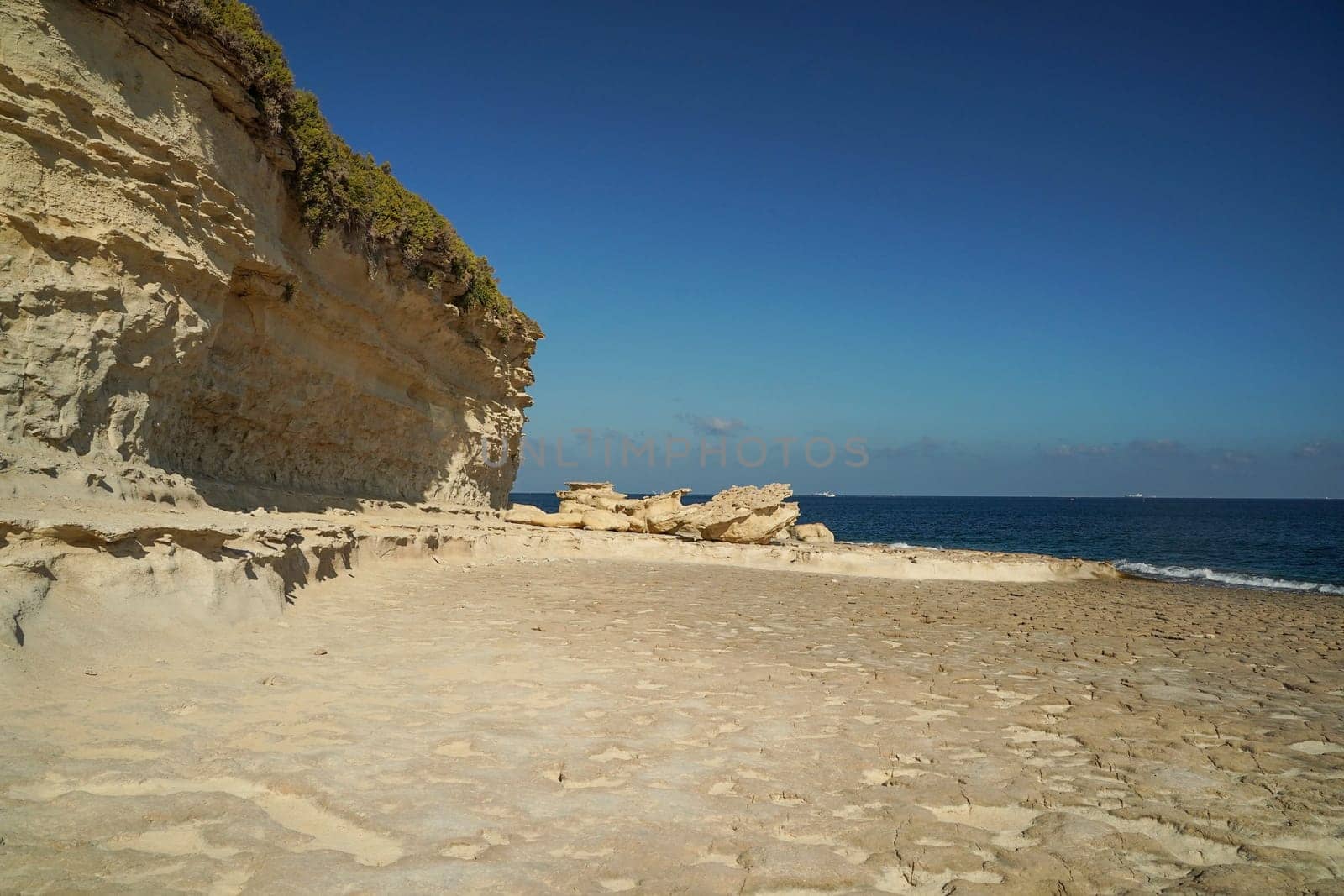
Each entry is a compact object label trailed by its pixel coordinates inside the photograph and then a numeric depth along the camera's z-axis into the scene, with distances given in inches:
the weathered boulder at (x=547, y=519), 868.6
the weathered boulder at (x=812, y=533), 1320.1
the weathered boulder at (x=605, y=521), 884.6
